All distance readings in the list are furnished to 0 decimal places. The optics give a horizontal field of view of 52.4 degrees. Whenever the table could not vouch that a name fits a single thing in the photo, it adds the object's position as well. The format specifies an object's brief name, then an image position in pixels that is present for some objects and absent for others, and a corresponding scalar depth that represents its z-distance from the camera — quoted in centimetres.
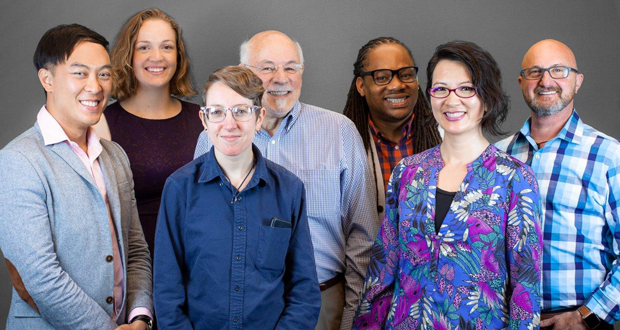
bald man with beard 256
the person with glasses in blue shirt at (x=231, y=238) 215
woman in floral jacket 214
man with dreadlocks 323
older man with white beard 281
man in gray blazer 209
